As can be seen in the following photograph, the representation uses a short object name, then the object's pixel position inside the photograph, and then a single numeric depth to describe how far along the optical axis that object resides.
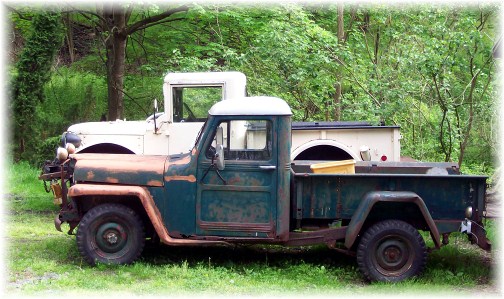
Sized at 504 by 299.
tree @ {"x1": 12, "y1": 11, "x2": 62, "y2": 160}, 13.80
